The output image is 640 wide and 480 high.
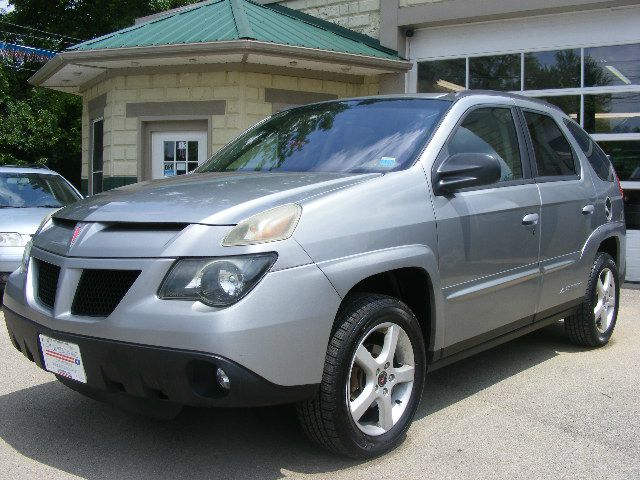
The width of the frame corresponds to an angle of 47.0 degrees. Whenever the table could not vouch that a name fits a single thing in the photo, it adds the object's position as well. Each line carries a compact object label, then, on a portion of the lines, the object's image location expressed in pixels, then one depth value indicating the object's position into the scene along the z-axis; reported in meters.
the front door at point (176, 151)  11.56
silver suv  2.98
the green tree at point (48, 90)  24.62
